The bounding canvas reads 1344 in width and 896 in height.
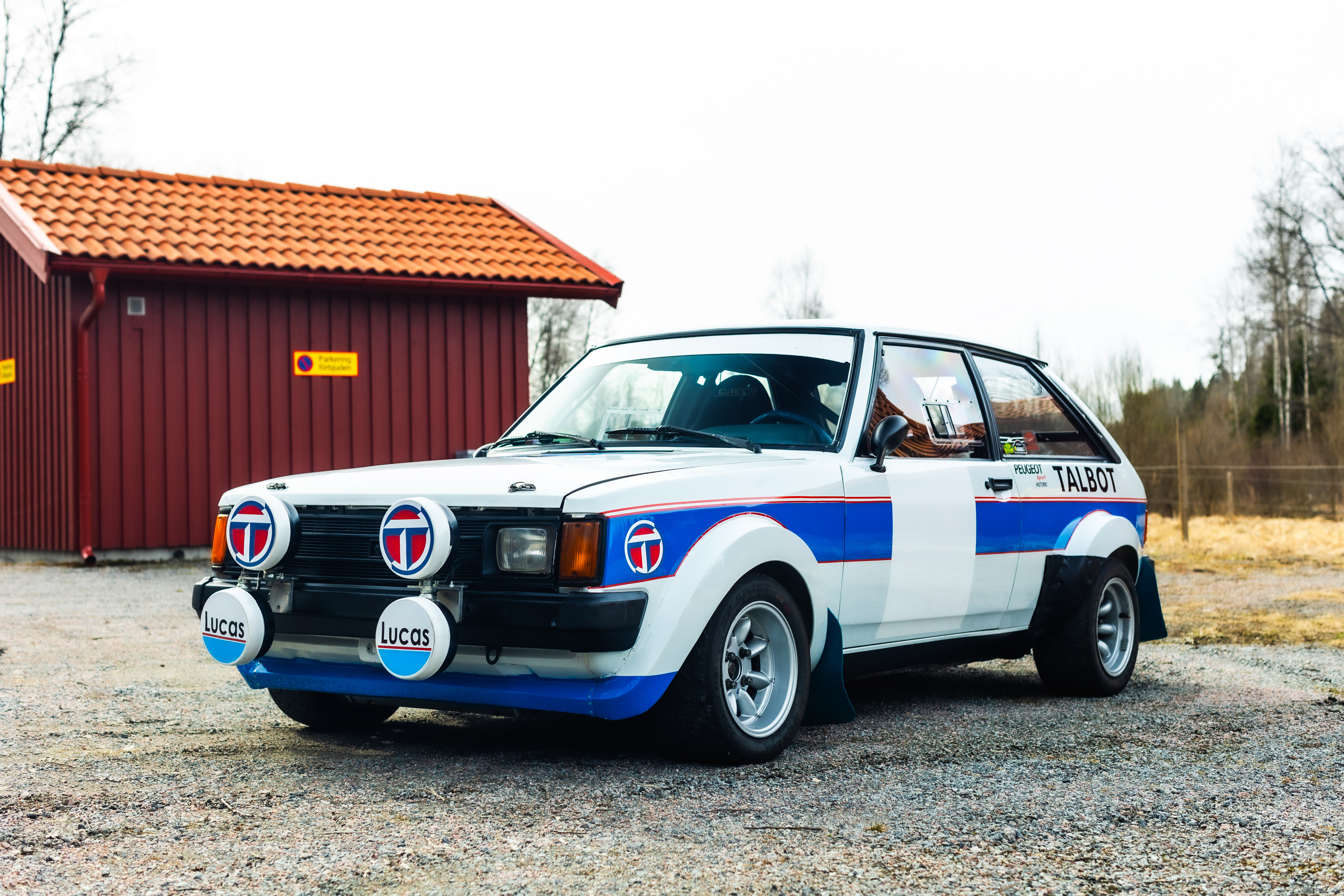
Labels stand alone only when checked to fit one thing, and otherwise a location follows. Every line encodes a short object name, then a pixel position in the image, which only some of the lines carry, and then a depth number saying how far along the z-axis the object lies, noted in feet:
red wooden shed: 48.70
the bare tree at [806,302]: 175.42
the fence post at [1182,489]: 64.23
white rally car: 14.62
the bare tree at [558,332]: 162.61
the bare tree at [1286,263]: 141.18
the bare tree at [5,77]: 117.08
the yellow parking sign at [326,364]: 52.39
